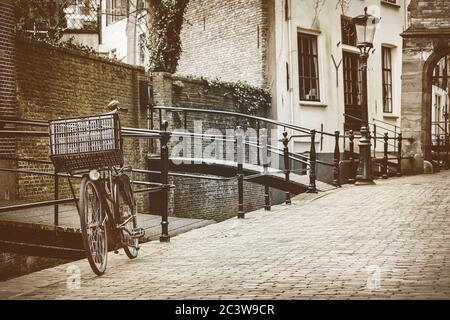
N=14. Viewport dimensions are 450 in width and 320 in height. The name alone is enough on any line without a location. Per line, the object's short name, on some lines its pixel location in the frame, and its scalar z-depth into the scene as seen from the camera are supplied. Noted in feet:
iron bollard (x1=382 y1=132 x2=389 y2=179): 54.24
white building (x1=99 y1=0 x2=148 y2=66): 75.15
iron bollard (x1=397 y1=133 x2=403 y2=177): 56.90
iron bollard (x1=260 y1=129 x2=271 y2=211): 34.94
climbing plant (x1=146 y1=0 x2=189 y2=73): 53.66
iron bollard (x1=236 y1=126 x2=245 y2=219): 31.82
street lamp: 46.03
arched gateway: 59.31
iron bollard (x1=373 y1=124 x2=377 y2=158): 59.04
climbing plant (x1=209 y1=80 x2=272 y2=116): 53.52
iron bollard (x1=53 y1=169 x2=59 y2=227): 23.84
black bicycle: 18.10
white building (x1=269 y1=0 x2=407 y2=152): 57.16
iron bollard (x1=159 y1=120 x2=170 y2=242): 25.07
